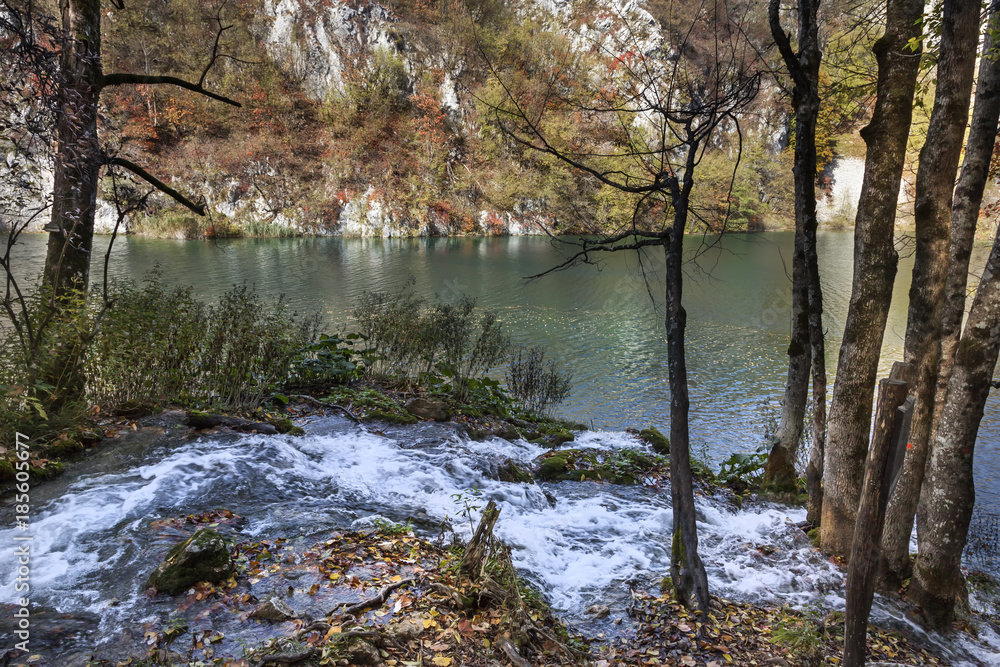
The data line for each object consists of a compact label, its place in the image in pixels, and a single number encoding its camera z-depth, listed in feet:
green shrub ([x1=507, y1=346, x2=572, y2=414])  32.55
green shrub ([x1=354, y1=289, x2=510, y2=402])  30.32
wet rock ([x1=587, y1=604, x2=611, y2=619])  13.01
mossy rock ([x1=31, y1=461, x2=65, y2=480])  14.80
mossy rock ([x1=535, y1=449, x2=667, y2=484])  22.03
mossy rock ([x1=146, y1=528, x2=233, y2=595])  10.93
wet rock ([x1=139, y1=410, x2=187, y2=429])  19.38
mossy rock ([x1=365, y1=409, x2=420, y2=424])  24.57
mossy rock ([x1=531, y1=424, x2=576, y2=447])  26.04
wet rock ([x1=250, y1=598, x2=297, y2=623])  10.33
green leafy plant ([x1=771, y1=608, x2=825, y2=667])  11.55
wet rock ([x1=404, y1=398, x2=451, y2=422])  25.64
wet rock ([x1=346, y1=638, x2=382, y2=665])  9.03
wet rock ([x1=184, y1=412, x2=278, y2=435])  19.51
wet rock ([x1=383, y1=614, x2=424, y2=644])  9.78
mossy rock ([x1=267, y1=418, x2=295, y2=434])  21.12
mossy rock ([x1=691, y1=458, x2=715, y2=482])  23.64
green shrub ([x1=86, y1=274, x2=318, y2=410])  19.04
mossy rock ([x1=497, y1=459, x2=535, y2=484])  20.57
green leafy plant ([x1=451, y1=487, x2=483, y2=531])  17.60
